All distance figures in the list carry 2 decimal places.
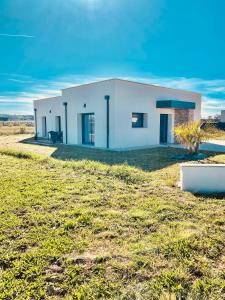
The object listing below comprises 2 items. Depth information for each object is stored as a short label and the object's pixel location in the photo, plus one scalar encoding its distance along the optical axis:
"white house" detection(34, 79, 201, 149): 14.00
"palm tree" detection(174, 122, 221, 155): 10.77
